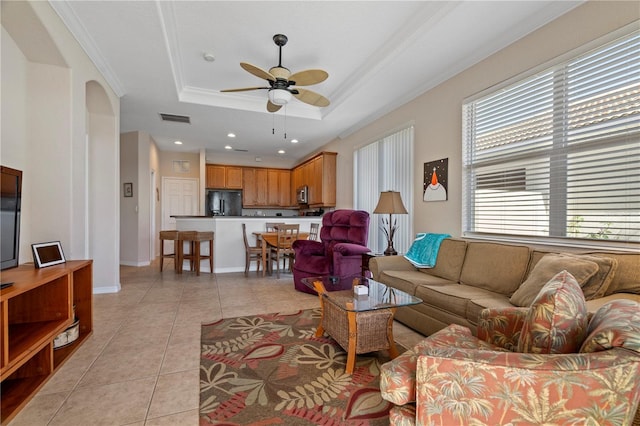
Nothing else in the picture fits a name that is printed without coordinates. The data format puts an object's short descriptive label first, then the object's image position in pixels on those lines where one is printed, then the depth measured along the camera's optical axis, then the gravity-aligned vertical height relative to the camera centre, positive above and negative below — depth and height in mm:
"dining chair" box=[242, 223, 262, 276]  5188 -773
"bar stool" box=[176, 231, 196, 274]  5137 -618
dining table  5074 -538
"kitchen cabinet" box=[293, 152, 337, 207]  6223 +685
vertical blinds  4102 +543
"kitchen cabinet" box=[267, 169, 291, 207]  8281 +665
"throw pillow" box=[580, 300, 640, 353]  874 -369
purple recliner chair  3973 -564
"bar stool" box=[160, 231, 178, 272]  5203 -492
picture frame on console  2186 -358
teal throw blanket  3152 -433
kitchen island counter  5480 -474
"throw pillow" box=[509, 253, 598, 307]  1815 -385
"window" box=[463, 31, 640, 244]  2025 +512
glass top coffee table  2046 -794
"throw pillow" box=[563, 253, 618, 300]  1792 -409
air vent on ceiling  4897 +1582
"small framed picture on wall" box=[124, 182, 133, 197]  5926 +416
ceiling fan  2799 +1325
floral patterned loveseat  854 -514
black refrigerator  7782 +199
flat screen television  1749 -40
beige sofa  1808 -529
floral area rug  1599 -1122
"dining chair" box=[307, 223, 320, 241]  5771 -402
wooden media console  1579 -809
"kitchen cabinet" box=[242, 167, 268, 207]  8047 +656
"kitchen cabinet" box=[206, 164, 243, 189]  7754 +908
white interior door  7559 +276
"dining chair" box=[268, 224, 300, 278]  5027 -549
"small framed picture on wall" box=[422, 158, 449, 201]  3463 +391
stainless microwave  7012 +406
